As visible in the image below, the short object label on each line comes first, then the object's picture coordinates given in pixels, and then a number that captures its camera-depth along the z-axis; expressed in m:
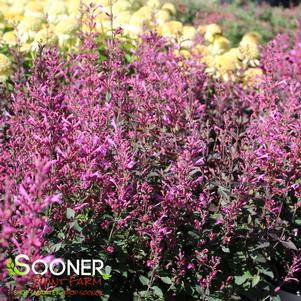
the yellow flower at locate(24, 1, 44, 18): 4.67
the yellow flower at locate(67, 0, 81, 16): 4.76
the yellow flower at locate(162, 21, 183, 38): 4.46
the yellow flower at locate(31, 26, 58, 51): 3.90
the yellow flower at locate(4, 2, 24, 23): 4.67
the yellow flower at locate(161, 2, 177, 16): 5.73
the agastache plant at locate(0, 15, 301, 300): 2.11
